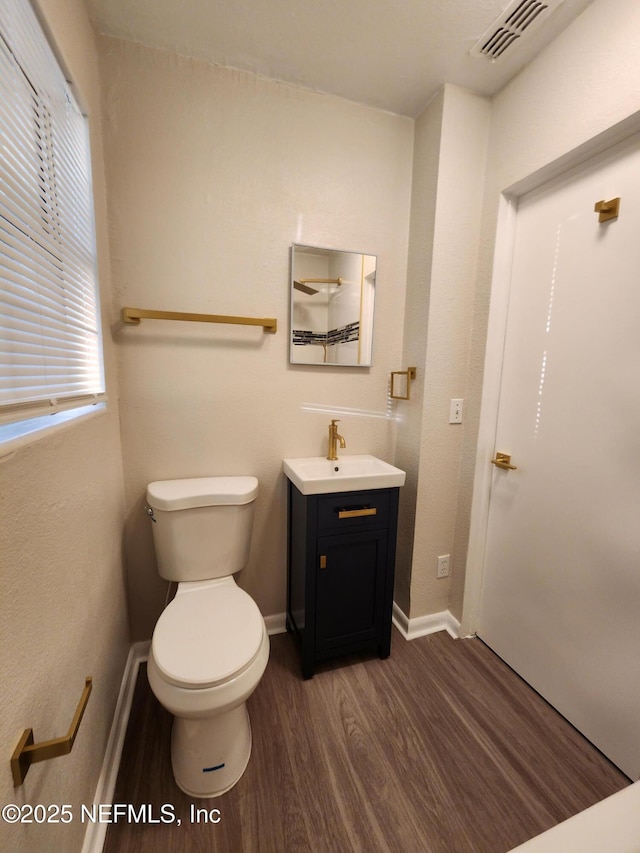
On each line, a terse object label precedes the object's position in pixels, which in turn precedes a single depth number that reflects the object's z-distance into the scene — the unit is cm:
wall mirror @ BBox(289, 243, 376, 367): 155
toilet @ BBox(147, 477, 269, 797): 95
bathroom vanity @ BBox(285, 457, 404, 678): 139
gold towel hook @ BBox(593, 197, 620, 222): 108
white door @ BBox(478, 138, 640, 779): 108
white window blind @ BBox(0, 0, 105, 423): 65
